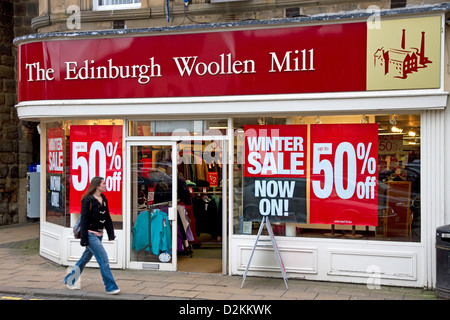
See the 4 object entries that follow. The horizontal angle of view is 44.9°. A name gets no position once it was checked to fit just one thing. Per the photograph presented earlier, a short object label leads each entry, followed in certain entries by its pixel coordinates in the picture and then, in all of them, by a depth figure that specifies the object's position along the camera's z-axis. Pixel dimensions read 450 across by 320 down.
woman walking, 7.93
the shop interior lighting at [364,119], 8.82
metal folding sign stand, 8.52
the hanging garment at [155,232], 9.73
